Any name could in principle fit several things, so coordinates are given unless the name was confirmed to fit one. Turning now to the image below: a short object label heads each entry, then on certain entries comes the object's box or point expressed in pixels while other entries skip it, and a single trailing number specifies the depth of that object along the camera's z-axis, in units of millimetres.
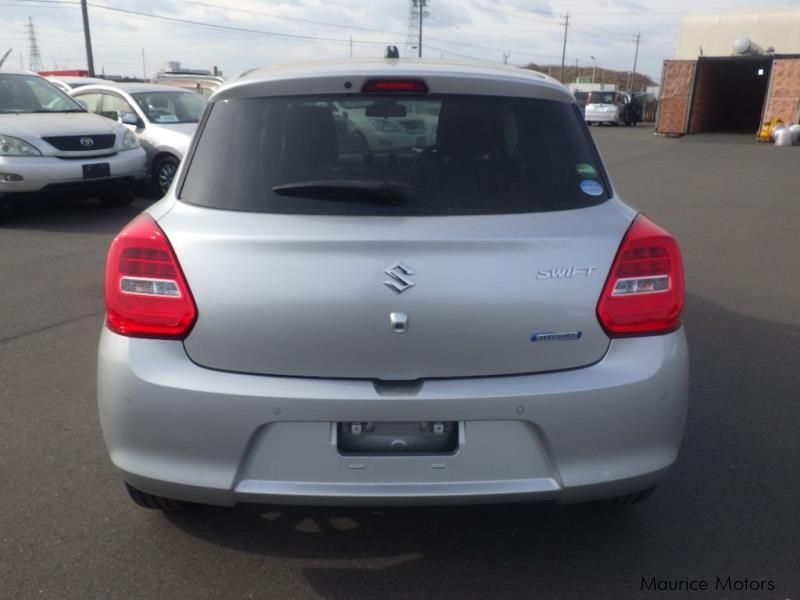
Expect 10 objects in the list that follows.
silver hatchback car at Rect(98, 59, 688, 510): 2248
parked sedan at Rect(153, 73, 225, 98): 17103
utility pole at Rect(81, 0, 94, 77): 30672
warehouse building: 29906
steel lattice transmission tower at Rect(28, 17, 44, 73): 75006
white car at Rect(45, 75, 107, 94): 15186
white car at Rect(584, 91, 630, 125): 41031
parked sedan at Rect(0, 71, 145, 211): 8750
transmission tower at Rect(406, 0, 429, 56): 59919
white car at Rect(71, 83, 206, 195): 10828
